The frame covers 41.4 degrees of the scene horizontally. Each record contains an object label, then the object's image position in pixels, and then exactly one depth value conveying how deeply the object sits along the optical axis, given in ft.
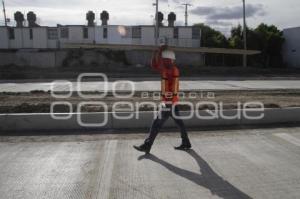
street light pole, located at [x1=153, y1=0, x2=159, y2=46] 129.98
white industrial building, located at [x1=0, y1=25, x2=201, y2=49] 139.54
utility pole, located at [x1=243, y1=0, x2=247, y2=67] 124.51
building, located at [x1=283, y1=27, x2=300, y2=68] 140.77
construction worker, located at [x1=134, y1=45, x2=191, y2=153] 22.16
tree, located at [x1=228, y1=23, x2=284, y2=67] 141.79
